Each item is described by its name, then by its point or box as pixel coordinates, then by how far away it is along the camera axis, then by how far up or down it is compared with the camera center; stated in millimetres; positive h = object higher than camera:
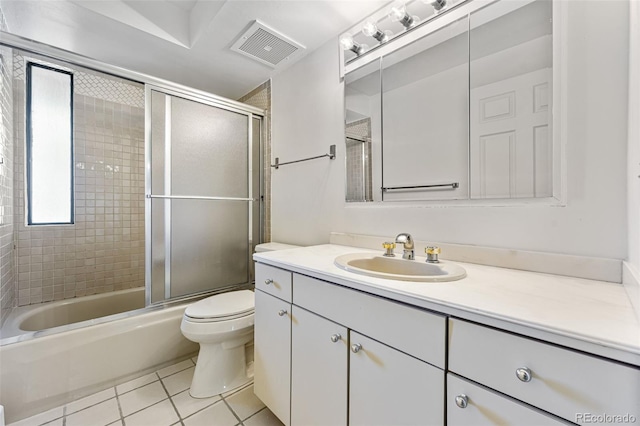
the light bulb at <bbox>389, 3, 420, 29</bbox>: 1360 +1046
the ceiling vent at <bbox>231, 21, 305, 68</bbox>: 1691 +1183
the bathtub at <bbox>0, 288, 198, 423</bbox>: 1286 -818
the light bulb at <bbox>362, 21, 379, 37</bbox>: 1489 +1072
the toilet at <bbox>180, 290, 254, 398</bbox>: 1458 -770
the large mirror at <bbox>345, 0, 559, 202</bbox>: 1025 +486
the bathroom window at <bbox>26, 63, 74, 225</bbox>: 1831 +501
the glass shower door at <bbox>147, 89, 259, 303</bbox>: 1796 +123
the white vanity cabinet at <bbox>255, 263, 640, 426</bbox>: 496 -410
